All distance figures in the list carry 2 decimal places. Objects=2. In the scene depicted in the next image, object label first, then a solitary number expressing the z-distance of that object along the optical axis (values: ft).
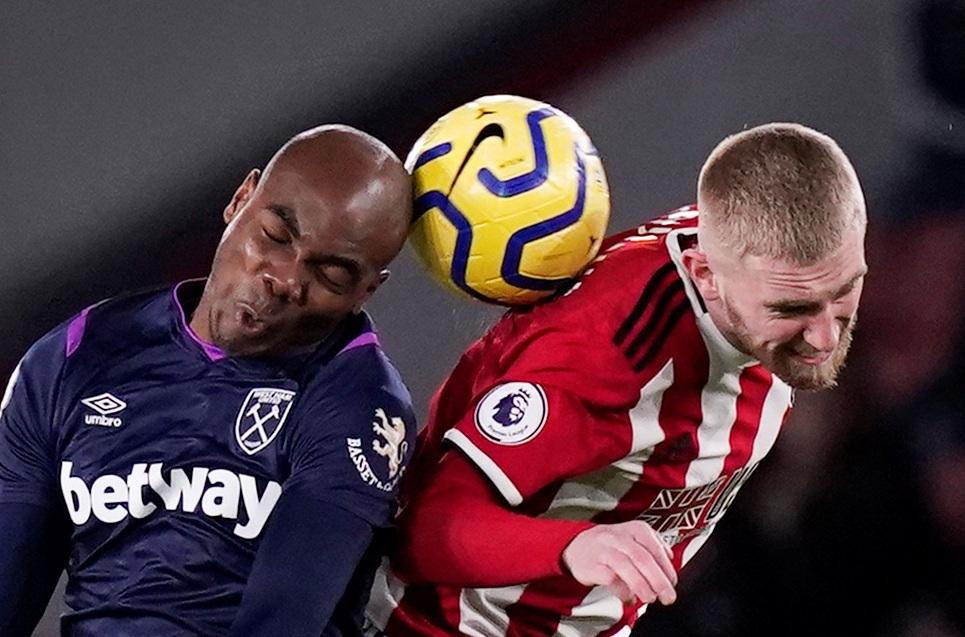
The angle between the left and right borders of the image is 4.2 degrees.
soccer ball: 42.37
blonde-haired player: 42.14
